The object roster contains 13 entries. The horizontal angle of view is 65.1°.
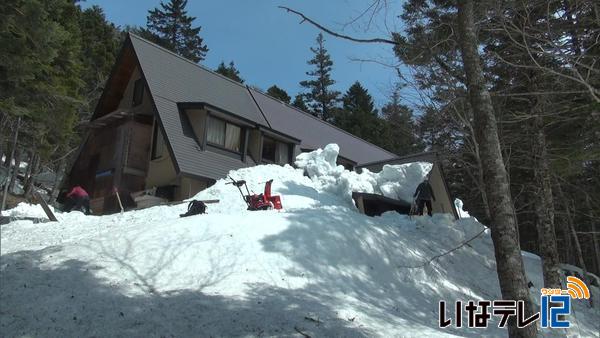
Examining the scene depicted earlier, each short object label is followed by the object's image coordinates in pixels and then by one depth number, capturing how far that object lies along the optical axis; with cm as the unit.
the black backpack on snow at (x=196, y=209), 1243
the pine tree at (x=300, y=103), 4822
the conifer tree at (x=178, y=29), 4562
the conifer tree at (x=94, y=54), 2580
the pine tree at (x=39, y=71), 1016
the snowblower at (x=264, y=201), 1334
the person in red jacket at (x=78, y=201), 1638
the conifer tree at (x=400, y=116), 1580
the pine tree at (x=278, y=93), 4569
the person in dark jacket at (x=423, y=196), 1582
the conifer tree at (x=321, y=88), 4912
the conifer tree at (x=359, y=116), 4175
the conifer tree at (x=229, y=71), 4409
